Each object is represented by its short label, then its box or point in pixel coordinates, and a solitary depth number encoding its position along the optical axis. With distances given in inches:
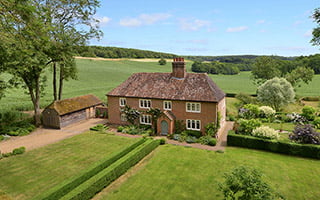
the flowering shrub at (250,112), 1364.9
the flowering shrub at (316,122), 1270.9
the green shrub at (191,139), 1037.9
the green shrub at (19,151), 895.7
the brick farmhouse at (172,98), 1090.1
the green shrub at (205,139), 1018.3
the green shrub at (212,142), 986.7
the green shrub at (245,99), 1843.0
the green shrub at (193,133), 1082.1
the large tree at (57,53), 1045.2
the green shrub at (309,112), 1379.2
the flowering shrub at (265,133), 948.0
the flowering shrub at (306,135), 888.9
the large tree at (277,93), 1627.7
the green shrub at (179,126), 1132.5
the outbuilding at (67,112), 1272.1
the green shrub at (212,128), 1057.5
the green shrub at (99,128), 1239.5
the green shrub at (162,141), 1011.3
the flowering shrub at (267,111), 1406.7
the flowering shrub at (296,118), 1379.8
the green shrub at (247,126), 1030.4
